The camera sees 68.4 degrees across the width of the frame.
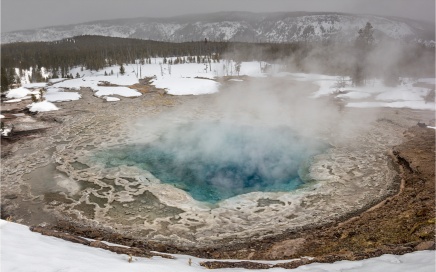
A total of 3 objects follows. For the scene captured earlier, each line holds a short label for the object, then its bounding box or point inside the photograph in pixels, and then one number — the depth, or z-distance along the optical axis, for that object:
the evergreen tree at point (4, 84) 40.94
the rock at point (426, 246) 6.16
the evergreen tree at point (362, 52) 34.28
